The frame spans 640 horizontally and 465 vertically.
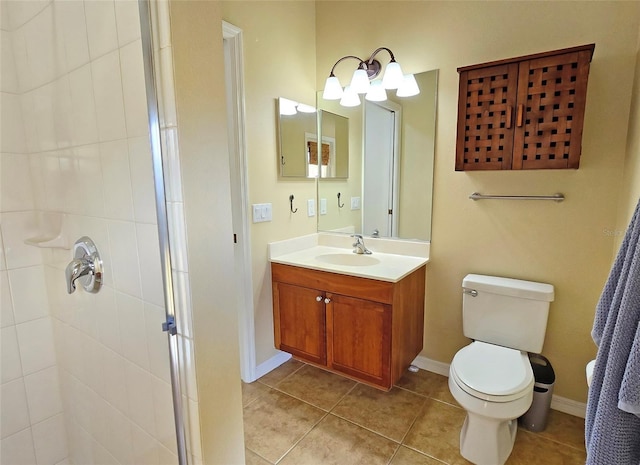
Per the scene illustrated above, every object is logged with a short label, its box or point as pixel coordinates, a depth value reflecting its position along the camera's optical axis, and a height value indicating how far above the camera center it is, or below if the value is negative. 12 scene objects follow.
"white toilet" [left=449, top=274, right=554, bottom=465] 1.47 -0.88
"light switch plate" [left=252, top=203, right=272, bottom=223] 2.11 -0.18
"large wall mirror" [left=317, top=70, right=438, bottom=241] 2.14 +0.07
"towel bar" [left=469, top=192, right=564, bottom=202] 1.76 -0.09
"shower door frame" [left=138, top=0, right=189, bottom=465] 0.74 -0.09
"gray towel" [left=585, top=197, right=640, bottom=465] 0.79 -0.47
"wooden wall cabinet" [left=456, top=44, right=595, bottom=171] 1.56 +0.34
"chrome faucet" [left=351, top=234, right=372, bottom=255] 2.35 -0.44
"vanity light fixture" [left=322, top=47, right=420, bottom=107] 2.03 +0.61
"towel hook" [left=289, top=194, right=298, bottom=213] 2.37 -0.12
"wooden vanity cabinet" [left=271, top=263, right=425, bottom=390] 1.88 -0.82
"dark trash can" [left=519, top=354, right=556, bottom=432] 1.77 -1.16
